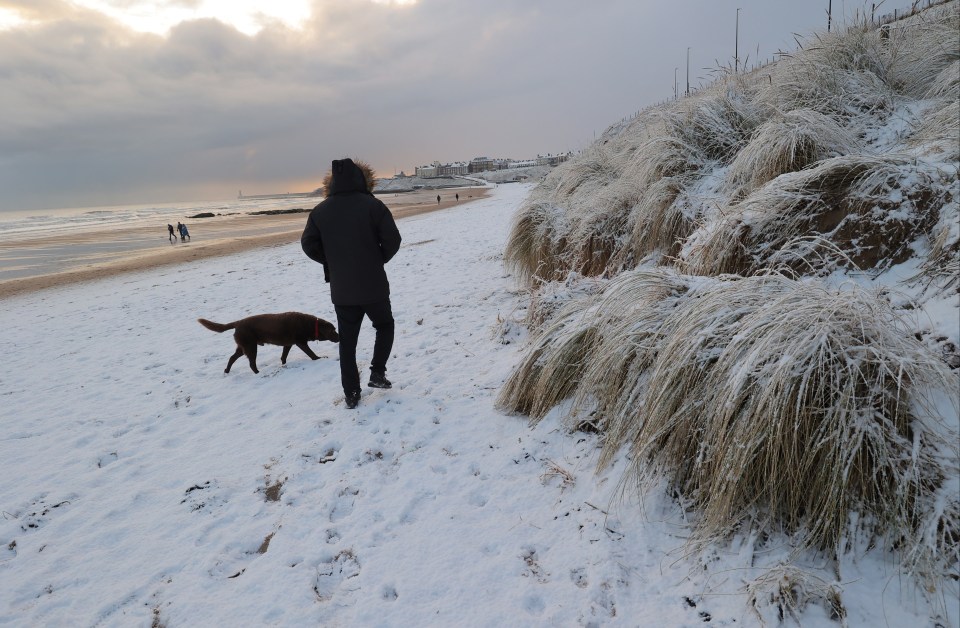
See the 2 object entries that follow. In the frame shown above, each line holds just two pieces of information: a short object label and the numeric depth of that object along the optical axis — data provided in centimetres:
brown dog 547
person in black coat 396
